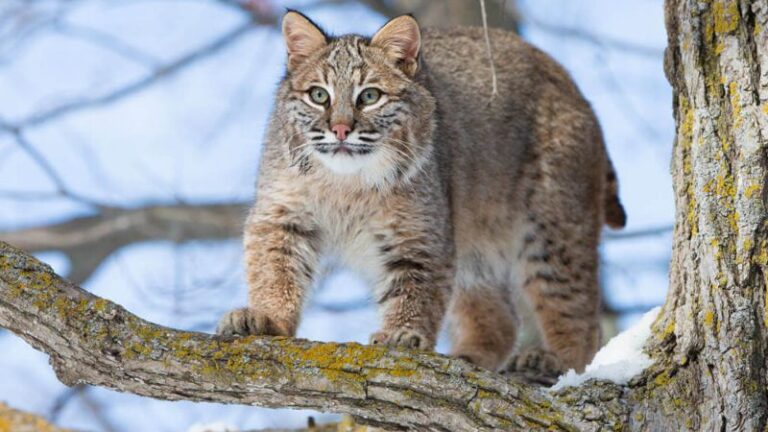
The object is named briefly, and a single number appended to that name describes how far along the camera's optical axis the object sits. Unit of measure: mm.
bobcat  10156
